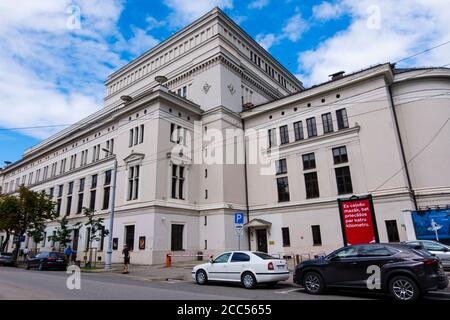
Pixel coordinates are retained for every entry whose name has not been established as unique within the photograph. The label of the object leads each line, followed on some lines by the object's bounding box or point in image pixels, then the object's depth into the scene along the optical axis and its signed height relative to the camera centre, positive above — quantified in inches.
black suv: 352.2 -30.2
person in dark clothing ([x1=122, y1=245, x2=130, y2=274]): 800.9 -9.5
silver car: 602.6 -8.7
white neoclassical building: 992.2 +342.2
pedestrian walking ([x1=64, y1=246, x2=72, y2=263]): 1107.3 +10.6
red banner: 801.6 +66.2
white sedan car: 493.4 -32.3
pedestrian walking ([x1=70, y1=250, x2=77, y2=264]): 1267.2 -8.5
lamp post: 870.6 +18.7
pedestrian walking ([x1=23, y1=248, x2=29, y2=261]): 1498.5 +16.2
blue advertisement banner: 814.5 +51.5
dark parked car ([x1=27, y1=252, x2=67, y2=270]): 941.8 -15.8
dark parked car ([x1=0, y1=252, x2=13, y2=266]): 1229.2 -11.9
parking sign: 678.3 +66.1
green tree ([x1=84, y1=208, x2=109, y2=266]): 1009.8 +100.7
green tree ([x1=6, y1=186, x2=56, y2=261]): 1378.0 +197.8
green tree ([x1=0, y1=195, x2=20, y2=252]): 1342.3 +189.9
